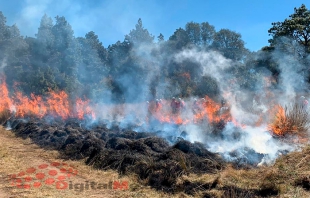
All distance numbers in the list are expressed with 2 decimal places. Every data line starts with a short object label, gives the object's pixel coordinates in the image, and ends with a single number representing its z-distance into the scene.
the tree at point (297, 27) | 27.44
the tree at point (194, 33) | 33.03
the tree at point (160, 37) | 40.78
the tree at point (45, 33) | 32.56
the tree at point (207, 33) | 32.59
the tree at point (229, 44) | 30.77
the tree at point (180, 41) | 33.97
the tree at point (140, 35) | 38.69
